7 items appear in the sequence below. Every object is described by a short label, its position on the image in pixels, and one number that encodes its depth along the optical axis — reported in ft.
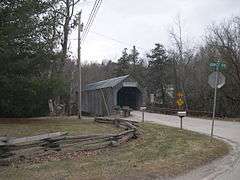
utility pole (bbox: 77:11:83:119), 62.50
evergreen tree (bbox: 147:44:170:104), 109.26
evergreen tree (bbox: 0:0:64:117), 45.60
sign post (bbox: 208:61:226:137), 31.30
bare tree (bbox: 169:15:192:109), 94.95
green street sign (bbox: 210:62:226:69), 31.28
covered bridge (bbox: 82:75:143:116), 83.97
